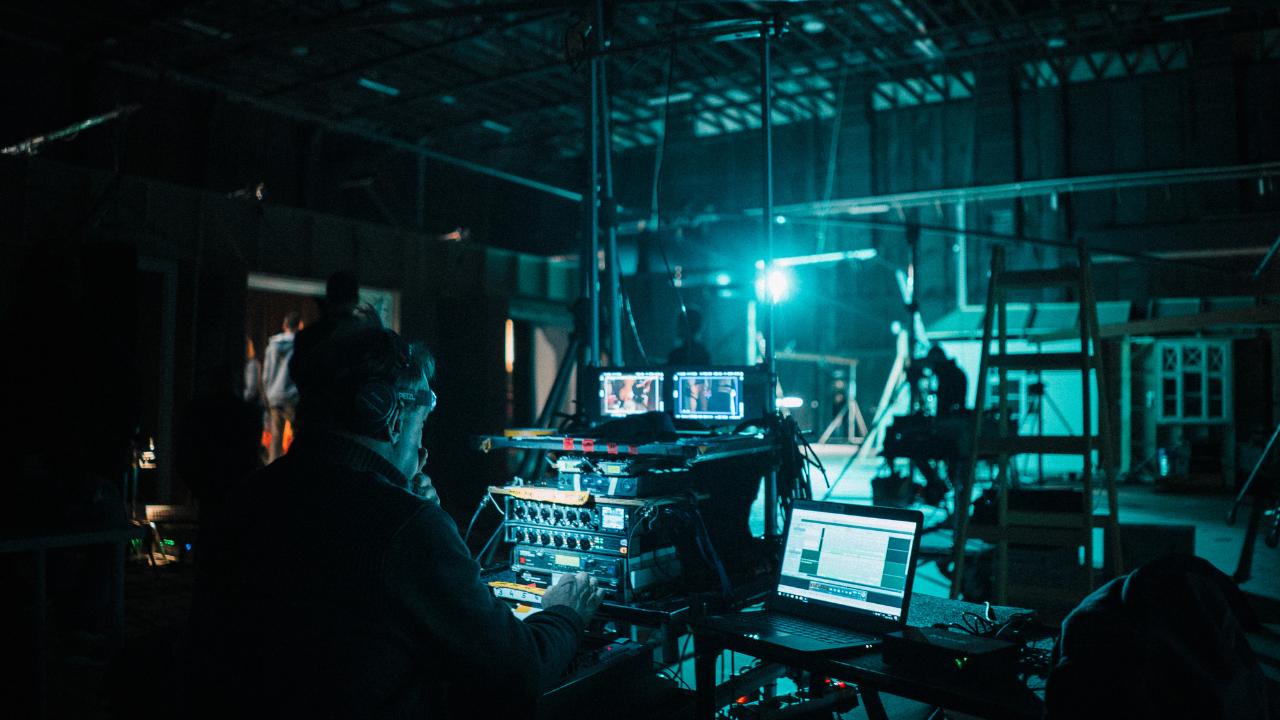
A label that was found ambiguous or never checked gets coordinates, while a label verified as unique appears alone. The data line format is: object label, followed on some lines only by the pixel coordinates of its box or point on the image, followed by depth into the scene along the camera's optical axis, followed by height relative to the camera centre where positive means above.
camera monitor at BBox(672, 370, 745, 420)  2.92 -0.04
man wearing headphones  1.23 -0.33
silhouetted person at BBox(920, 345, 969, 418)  6.57 +0.01
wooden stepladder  3.09 -0.23
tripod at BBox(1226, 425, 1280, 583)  4.73 -0.86
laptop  1.90 -0.48
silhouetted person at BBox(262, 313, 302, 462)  7.91 +0.07
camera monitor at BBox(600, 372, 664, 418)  3.07 -0.03
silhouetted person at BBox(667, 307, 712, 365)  4.73 +0.22
